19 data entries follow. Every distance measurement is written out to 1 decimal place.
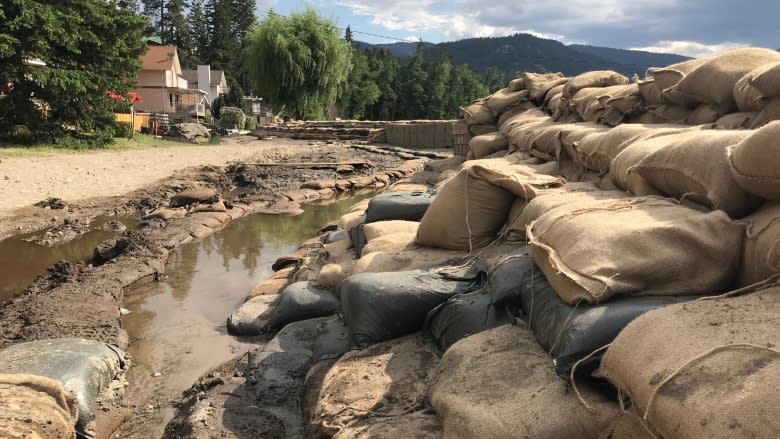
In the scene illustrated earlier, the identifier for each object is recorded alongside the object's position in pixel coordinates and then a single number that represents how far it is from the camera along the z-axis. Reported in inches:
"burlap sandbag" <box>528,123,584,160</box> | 178.7
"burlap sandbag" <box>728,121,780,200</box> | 73.4
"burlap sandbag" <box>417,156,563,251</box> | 134.5
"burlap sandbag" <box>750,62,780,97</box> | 108.6
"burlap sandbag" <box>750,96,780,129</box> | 110.0
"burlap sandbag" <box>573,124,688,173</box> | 127.2
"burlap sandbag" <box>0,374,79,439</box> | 84.8
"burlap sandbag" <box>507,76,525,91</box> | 320.5
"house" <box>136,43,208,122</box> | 1373.0
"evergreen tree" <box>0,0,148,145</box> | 517.1
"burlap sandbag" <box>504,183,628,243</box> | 108.2
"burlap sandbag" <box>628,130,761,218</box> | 85.8
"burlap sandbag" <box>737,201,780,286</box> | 70.2
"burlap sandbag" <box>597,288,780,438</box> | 49.1
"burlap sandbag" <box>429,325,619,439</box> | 67.7
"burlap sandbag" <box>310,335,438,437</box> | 92.3
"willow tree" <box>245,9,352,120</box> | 1130.0
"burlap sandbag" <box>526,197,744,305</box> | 78.0
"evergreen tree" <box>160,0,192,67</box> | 2017.7
